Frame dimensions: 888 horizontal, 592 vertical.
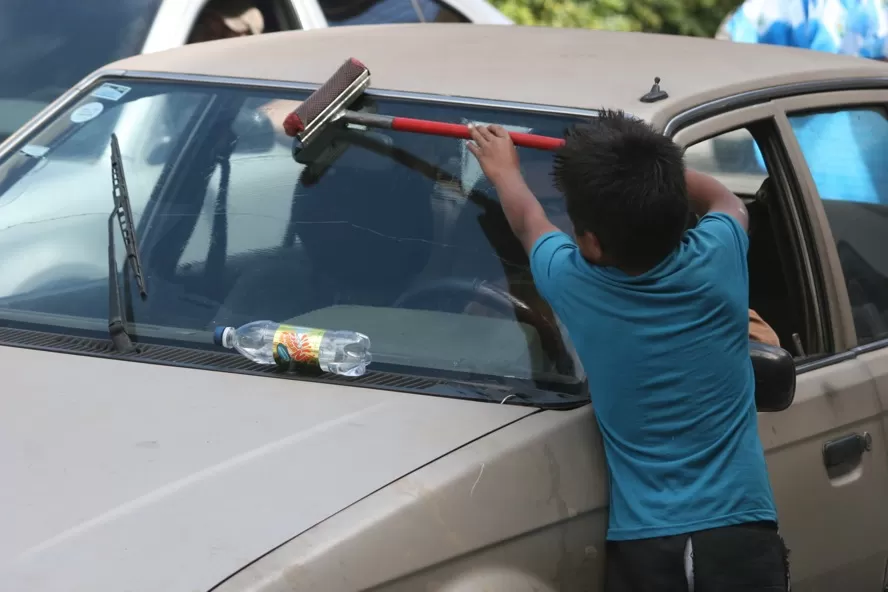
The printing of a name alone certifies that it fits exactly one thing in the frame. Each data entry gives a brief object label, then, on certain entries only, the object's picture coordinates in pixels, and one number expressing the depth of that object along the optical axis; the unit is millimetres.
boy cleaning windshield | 4676
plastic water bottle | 5102
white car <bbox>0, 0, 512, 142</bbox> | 10445
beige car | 4211
